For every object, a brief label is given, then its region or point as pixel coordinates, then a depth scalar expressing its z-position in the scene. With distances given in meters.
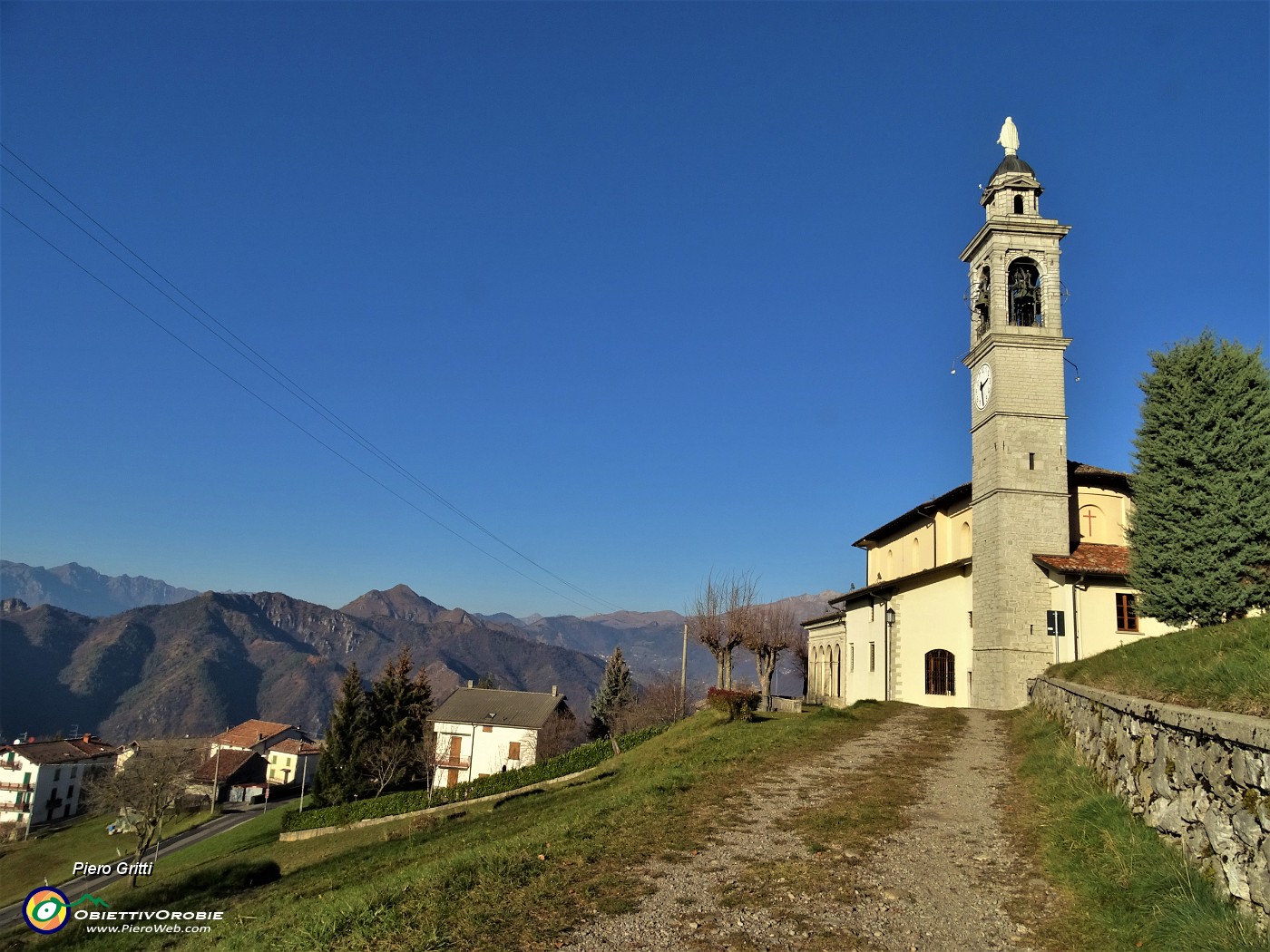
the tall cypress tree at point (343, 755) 48.59
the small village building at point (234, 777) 79.75
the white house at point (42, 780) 86.00
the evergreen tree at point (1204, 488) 21.61
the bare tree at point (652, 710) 64.94
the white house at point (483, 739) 75.25
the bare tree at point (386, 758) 50.19
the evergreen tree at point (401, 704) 53.13
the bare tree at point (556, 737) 73.79
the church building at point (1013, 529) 28.11
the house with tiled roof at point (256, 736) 97.75
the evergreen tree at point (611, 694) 78.56
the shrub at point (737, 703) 27.58
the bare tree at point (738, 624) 46.25
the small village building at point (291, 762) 95.56
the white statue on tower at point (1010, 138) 33.38
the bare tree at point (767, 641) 46.25
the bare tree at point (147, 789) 39.53
